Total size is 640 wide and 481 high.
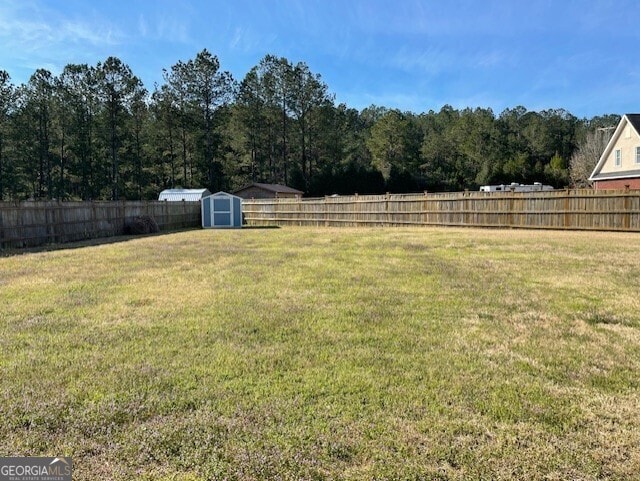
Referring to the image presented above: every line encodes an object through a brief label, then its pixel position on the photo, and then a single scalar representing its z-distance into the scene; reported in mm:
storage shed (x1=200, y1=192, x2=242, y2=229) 22484
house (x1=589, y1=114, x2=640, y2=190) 21766
